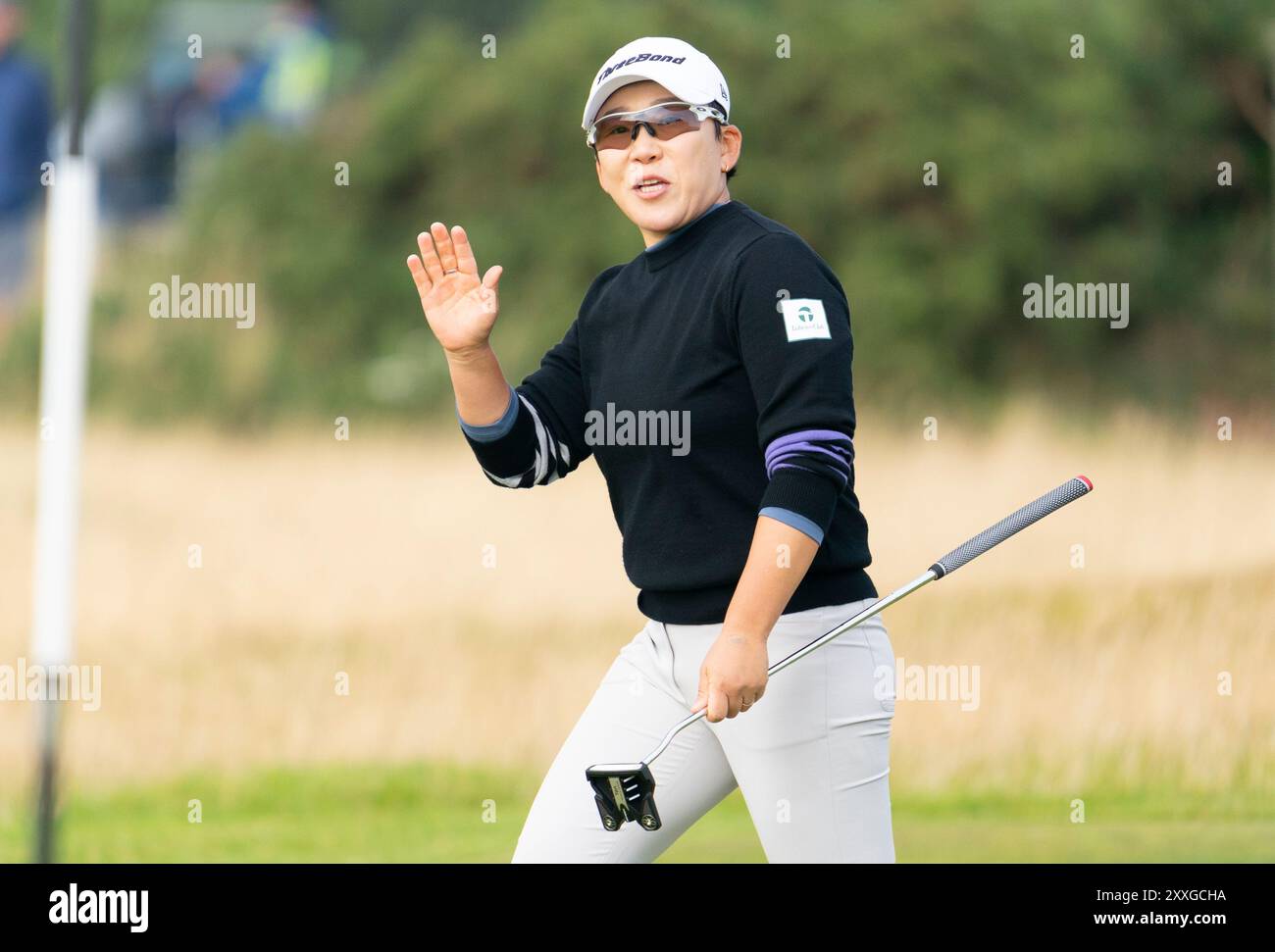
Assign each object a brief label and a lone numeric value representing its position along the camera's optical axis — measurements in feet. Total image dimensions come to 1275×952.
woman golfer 21.22
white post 36.68
